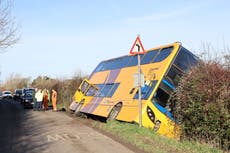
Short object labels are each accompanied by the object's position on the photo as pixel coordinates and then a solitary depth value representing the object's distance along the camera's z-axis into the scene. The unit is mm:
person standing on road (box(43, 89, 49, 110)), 30044
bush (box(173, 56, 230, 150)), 11883
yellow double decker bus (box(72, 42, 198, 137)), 14508
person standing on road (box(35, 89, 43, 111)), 29842
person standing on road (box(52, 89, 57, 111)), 29223
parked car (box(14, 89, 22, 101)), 53191
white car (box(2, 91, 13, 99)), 70138
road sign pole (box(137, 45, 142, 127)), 13636
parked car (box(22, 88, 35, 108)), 34447
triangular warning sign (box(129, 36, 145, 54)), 13547
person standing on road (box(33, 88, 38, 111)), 30578
